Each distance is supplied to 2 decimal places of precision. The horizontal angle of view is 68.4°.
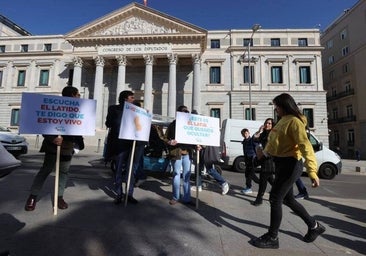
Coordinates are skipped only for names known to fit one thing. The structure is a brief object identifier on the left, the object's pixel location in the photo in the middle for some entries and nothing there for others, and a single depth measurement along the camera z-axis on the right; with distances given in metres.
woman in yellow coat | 3.48
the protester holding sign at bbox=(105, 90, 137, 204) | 5.38
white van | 12.80
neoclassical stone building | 32.47
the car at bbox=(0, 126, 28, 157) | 11.68
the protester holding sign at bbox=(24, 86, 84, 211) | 4.48
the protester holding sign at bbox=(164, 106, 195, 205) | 5.54
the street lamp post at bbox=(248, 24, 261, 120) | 23.19
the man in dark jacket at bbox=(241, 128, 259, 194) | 7.25
